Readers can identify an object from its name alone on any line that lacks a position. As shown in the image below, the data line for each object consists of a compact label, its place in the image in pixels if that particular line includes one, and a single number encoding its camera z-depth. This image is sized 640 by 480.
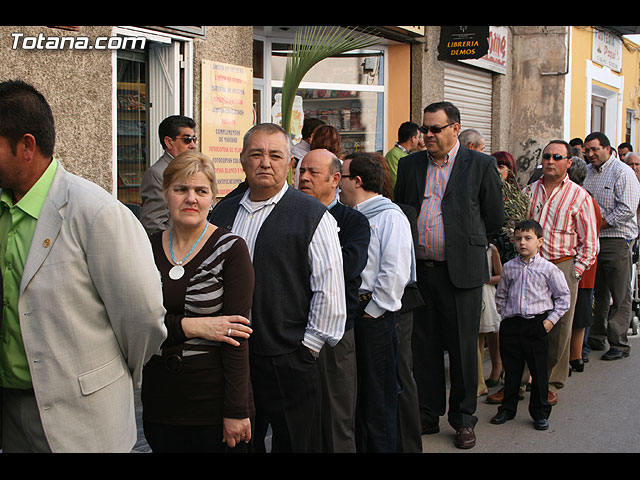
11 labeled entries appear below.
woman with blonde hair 2.99
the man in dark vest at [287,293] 3.42
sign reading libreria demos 12.43
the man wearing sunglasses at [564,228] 6.45
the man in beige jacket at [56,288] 2.36
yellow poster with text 8.32
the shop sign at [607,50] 19.80
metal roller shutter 13.76
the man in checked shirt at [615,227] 7.91
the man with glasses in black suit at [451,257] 5.27
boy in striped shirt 5.66
